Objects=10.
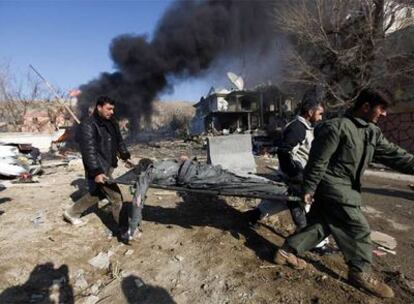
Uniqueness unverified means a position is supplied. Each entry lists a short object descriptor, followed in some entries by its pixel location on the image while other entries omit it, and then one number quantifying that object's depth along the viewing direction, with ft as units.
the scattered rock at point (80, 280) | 11.85
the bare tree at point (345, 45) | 47.80
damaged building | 97.24
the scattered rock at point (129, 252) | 13.47
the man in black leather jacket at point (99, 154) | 14.17
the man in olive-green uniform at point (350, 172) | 9.85
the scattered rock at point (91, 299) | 10.77
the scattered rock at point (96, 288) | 11.37
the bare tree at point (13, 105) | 98.68
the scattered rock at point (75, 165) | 32.55
